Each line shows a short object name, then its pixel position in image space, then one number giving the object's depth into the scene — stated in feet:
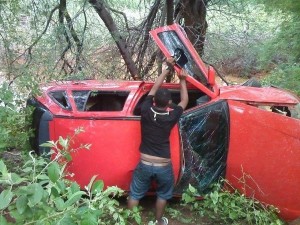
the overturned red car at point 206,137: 9.20
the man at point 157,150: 9.09
